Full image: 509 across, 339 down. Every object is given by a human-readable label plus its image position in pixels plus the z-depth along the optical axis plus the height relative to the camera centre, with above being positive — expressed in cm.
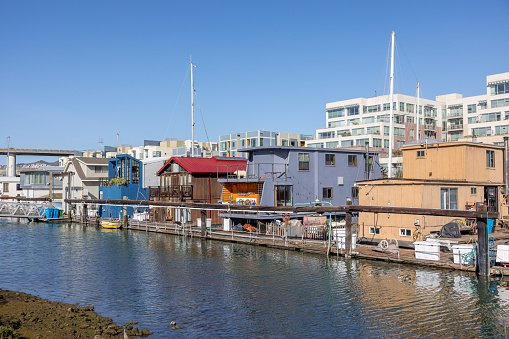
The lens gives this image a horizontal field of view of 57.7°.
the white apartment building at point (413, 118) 9750 +1624
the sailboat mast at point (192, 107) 7256 +1258
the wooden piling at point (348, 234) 3841 -403
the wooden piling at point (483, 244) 2981 -375
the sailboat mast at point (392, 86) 5147 +1125
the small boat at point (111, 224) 6738 -563
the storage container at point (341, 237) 3931 -441
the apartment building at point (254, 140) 11169 +1162
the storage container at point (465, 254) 3194 -468
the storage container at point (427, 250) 3350 -470
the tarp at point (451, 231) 3775 -366
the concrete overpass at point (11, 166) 17110 +755
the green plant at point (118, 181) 7821 +83
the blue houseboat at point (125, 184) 7806 +33
